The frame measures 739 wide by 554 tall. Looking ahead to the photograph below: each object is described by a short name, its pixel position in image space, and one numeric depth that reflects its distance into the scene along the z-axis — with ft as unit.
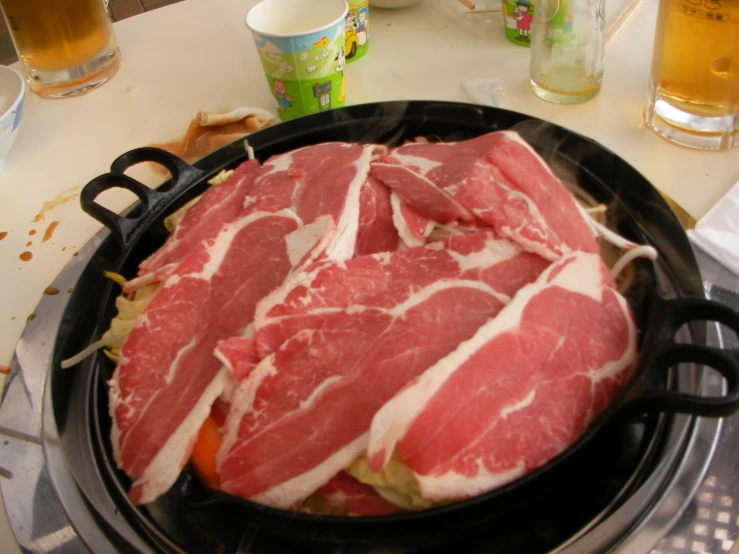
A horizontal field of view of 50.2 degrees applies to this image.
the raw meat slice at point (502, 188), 1.47
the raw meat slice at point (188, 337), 1.36
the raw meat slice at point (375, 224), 1.54
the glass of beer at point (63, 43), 2.12
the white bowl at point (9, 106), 2.01
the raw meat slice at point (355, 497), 1.32
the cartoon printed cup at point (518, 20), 2.21
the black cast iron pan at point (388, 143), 1.27
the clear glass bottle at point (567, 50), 1.92
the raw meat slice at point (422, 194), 1.51
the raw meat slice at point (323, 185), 1.52
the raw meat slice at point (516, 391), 1.25
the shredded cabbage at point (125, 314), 1.52
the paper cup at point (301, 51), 1.90
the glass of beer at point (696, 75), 1.74
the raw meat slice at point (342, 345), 1.31
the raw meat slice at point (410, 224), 1.51
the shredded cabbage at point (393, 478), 1.30
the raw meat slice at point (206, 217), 1.58
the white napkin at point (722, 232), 1.65
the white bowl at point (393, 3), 2.45
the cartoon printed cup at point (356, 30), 2.20
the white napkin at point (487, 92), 2.11
